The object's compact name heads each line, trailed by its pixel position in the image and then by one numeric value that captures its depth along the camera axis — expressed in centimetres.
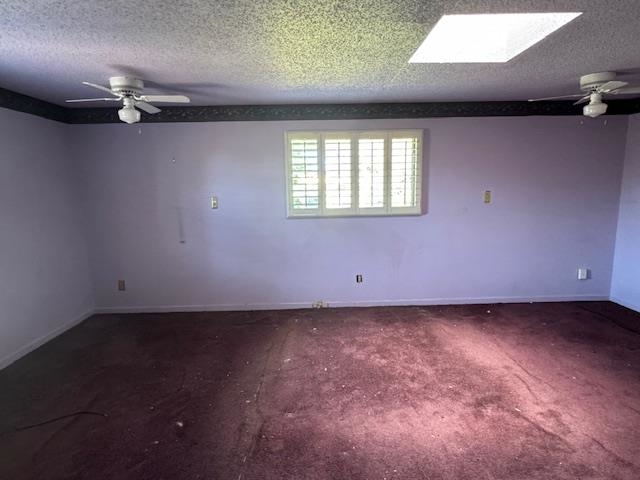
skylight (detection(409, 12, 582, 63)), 221
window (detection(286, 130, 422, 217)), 380
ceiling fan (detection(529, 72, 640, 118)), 256
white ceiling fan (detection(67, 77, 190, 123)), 251
